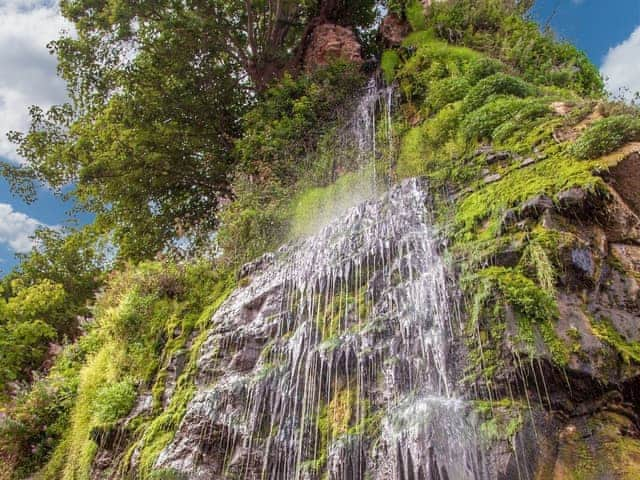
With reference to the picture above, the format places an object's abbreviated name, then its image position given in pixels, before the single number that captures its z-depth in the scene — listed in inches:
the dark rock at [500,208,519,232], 220.4
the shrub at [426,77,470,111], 356.8
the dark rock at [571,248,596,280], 193.3
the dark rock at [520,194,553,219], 214.5
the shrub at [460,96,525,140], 293.4
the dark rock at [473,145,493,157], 282.5
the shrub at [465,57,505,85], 356.8
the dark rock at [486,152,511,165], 268.5
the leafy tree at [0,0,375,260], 509.4
